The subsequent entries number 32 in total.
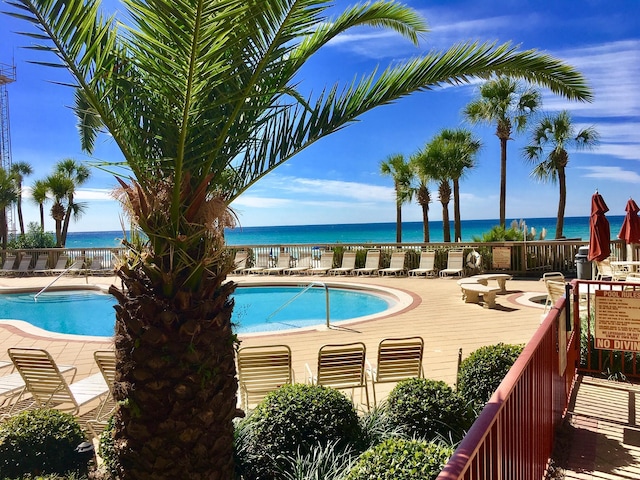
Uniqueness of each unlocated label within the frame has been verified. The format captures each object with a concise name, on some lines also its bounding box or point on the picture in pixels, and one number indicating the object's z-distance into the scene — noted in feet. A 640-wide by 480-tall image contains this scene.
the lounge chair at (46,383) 14.44
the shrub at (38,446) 10.87
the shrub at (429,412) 11.35
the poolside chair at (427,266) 50.91
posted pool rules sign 14.32
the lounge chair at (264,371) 14.75
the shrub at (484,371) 13.33
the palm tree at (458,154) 69.56
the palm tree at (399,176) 82.99
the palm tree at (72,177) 97.14
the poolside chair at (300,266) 56.44
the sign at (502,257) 48.26
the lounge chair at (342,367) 14.78
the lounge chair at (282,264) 57.41
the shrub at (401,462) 7.40
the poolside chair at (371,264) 53.88
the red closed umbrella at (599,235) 29.50
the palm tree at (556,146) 70.69
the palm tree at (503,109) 69.72
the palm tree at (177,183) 8.26
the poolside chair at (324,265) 56.13
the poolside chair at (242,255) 58.75
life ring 48.16
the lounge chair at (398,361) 15.55
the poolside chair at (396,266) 52.70
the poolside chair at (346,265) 54.65
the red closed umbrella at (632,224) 31.83
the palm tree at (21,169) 129.59
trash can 36.65
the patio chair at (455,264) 49.34
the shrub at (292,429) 10.69
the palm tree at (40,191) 91.09
